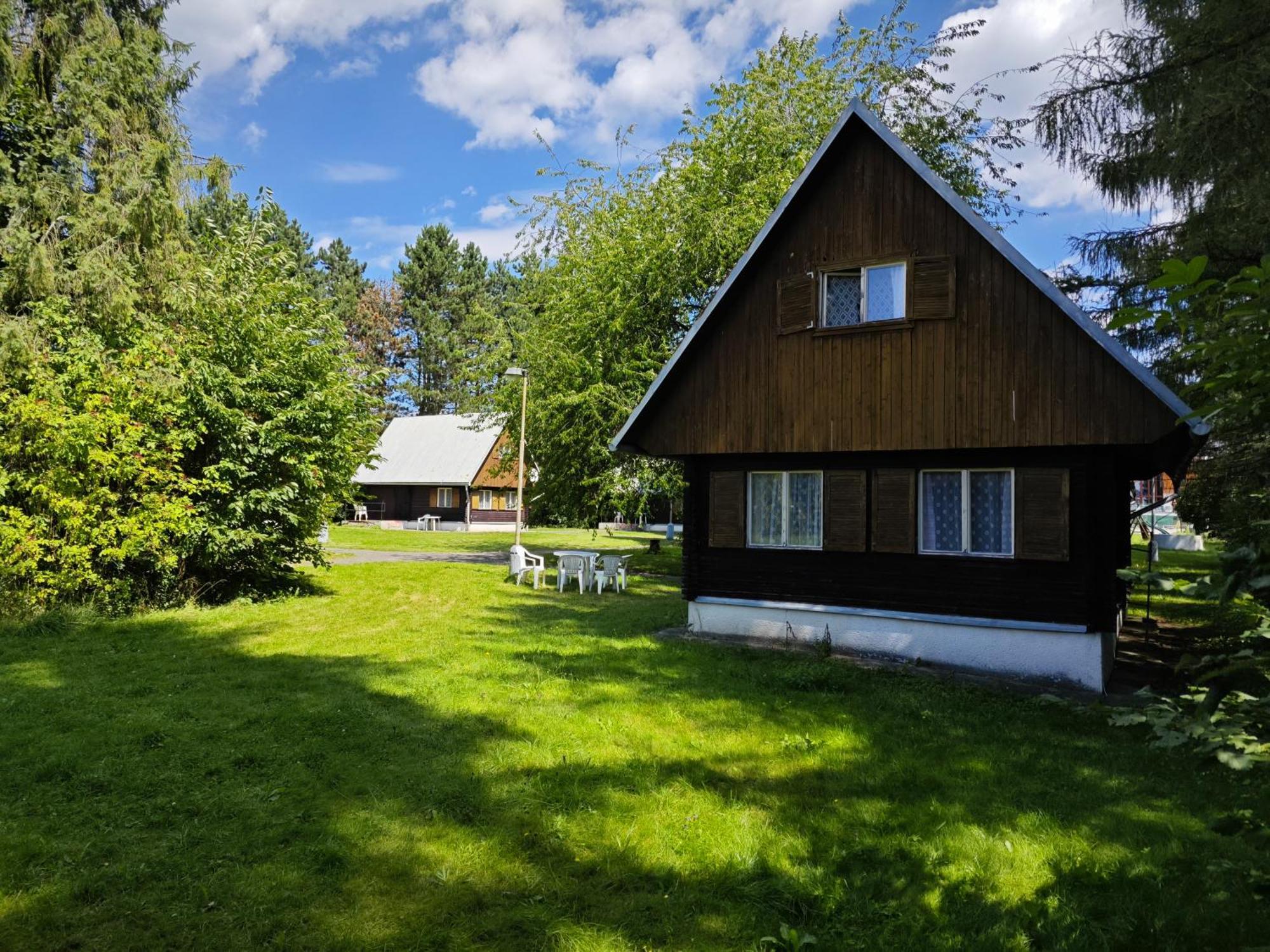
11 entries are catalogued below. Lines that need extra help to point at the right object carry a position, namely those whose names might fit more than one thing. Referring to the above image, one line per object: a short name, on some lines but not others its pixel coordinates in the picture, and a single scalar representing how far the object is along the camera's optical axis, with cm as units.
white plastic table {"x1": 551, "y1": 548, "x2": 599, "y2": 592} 1983
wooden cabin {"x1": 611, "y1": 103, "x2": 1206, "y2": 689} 1006
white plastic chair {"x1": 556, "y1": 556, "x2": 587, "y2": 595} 1970
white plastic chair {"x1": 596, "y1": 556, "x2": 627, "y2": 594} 1966
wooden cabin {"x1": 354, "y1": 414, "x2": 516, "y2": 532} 4734
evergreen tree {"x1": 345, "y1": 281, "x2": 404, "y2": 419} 6338
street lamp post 2053
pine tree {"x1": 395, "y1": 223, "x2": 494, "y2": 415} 6512
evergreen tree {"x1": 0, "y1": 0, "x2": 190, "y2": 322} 1533
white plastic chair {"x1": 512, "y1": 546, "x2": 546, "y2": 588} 2047
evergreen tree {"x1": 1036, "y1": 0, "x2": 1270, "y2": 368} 984
